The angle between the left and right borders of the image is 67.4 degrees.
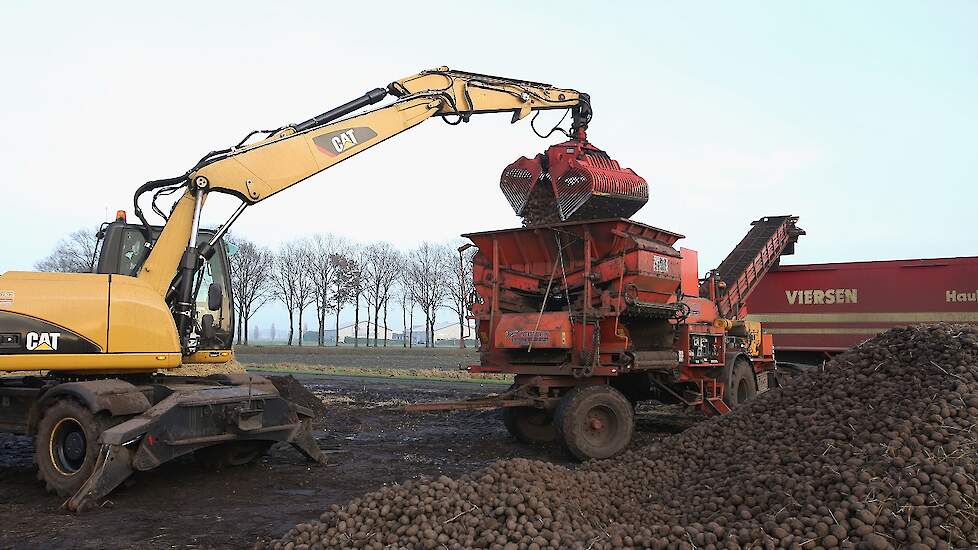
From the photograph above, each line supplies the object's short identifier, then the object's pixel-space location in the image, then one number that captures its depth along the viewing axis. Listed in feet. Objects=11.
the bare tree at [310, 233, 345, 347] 170.09
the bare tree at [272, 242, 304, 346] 175.01
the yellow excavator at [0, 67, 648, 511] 22.59
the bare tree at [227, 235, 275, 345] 158.51
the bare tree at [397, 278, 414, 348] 182.80
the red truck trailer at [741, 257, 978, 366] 46.39
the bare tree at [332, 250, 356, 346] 168.55
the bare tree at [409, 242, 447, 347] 177.06
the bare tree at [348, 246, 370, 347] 169.07
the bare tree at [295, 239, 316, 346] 173.68
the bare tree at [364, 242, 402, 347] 175.11
